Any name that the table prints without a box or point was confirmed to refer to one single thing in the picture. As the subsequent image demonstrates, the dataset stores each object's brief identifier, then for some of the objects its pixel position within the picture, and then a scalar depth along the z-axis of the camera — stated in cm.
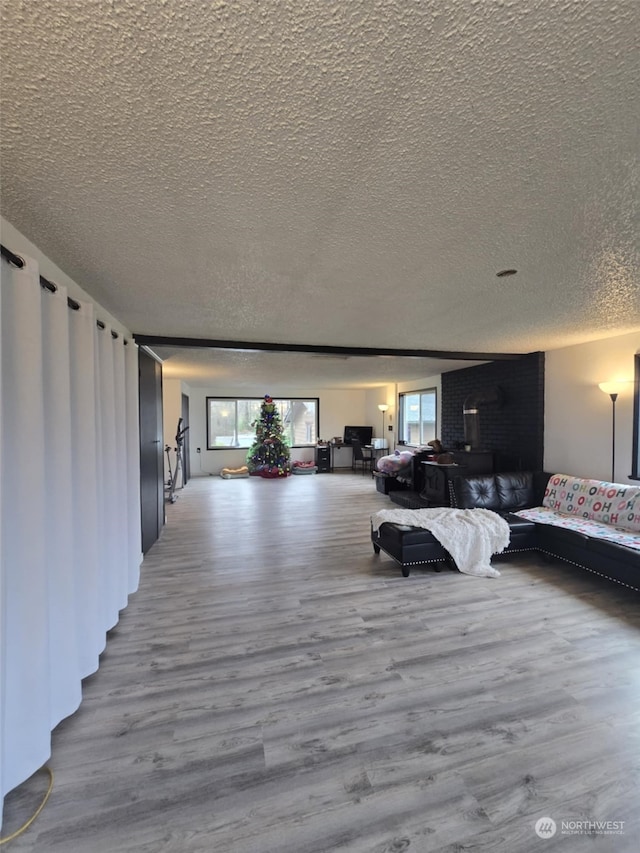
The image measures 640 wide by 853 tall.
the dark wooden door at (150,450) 392
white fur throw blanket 343
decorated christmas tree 922
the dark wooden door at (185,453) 825
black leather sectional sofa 295
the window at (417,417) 773
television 1012
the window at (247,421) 971
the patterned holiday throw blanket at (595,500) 339
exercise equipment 664
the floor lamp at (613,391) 384
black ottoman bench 336
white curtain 142
